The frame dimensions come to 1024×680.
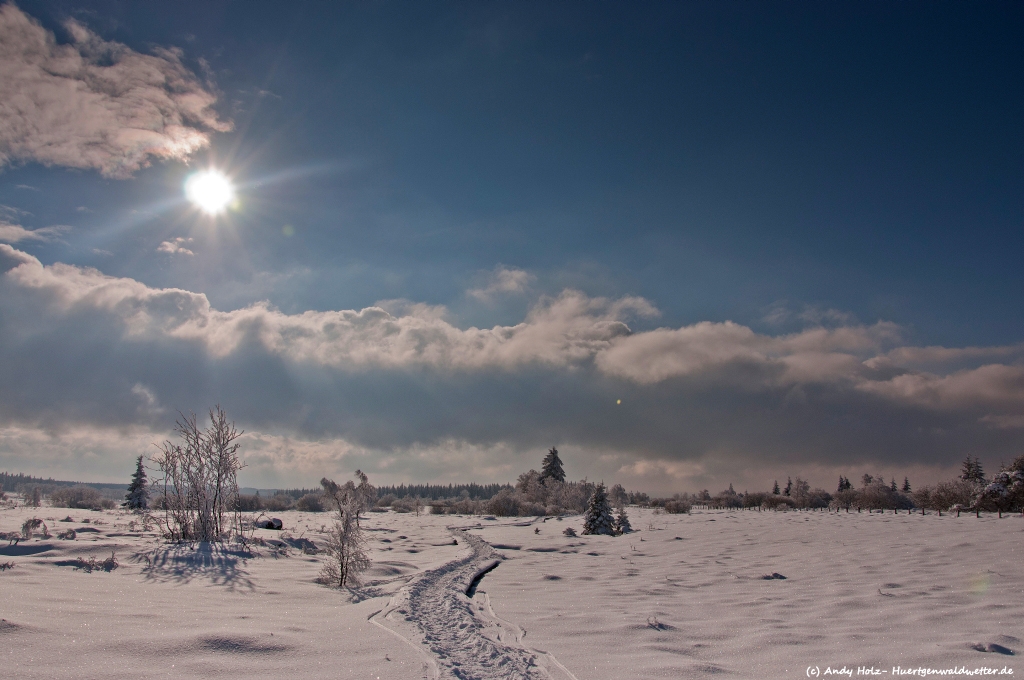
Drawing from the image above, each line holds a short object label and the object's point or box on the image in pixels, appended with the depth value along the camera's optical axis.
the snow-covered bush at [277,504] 63.36
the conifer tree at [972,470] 59.34
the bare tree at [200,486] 21.19
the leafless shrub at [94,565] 13.60
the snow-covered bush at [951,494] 33.78
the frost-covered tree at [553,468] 78.91
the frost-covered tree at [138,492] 50.88
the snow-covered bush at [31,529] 17.94
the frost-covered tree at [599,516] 35.25
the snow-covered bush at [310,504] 68.25
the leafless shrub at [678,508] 52.19
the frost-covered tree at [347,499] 17.48
